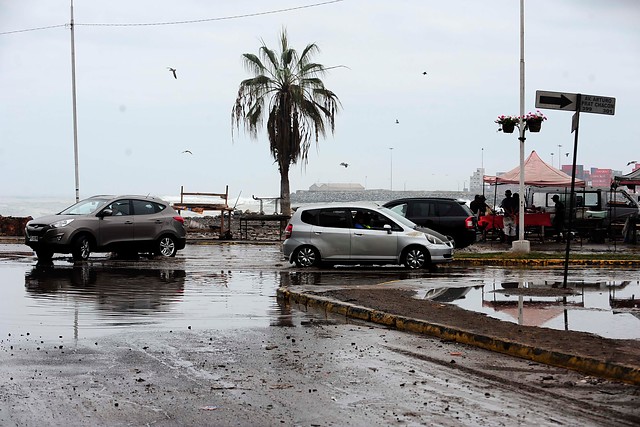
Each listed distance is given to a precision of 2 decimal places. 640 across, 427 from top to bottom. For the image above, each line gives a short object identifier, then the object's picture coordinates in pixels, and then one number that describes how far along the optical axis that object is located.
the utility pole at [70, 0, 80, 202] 42.56
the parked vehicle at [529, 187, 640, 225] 34.78
